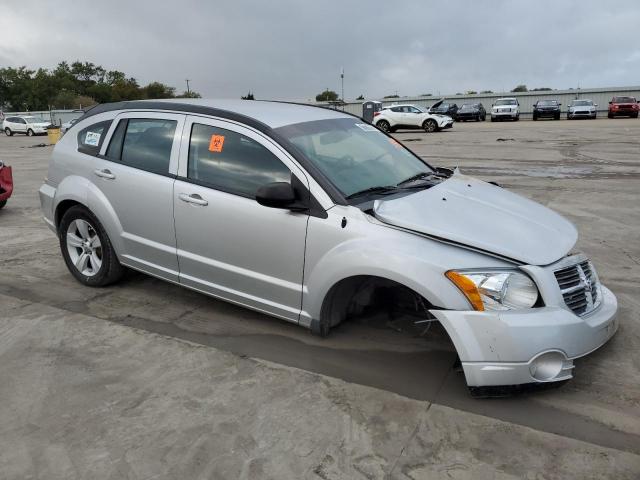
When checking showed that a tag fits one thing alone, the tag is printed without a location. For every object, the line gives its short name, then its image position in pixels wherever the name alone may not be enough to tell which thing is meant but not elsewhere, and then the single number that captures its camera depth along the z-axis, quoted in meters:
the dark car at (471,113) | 39.80
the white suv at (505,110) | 37.22
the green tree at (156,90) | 80.44
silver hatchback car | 2.91
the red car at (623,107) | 36.19
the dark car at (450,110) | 41.16
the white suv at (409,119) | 28.92
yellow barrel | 31.81
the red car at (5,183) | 8.45
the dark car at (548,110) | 37.12
